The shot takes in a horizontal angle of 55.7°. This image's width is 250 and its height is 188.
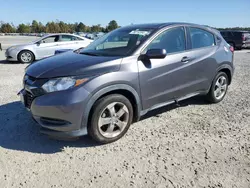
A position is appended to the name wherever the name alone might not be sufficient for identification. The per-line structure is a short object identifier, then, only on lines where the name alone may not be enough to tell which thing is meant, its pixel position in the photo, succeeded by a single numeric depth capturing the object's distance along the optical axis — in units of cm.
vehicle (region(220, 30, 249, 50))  1811
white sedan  1075
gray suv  299
